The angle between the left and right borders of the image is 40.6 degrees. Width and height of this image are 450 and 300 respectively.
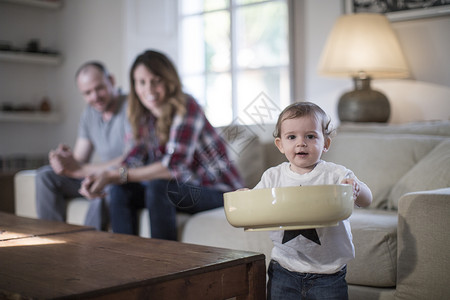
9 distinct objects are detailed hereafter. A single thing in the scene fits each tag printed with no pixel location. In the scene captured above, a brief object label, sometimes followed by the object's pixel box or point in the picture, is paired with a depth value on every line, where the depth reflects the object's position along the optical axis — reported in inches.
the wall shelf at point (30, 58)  165.0
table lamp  104.8
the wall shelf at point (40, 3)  169.6
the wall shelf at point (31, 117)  163.6
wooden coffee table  38.7
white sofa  53.3
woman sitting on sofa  79.4
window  136.2
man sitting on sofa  96.0
